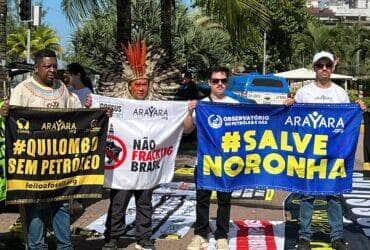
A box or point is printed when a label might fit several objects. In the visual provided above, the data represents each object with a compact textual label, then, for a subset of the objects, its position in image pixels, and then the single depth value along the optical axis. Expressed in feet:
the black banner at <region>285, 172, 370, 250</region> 21.73
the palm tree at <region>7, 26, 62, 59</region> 156.35
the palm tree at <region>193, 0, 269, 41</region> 40.63
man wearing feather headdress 20.27
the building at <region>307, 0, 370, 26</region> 479.41
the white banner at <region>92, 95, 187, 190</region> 20.48
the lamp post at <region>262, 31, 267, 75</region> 149.63
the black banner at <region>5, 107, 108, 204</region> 17.75
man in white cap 20.13
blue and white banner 20.85
